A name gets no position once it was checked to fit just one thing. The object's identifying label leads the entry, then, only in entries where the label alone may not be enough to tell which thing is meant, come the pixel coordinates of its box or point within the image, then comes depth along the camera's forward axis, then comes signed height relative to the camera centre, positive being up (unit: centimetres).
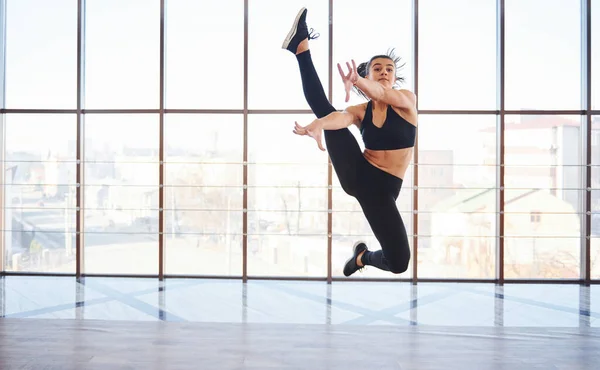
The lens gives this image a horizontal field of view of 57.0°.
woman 264 +20
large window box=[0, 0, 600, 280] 566 +47
